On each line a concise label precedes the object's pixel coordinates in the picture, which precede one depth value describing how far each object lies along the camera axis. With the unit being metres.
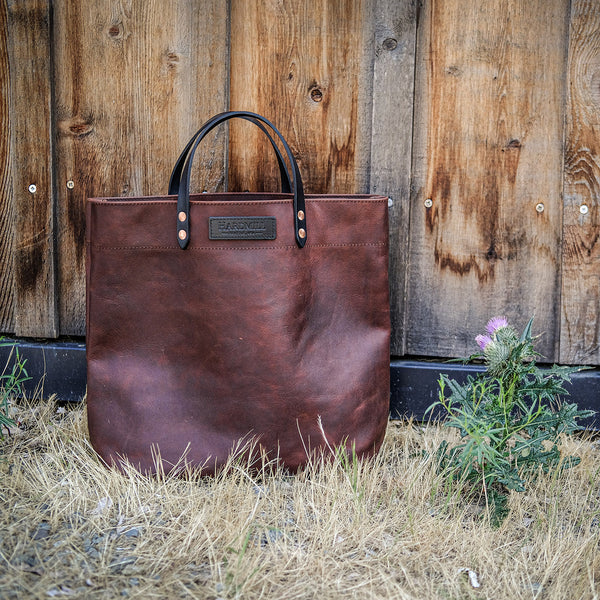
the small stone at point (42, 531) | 1.25
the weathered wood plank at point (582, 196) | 1.71
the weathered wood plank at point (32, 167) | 1.84
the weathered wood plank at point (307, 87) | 1.78
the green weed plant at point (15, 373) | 1.87
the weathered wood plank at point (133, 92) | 1.80
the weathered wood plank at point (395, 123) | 1.76
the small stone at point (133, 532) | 1.28
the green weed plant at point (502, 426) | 1.35
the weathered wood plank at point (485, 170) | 1.74
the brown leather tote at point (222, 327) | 1.50
